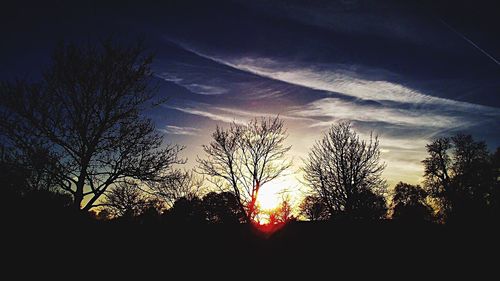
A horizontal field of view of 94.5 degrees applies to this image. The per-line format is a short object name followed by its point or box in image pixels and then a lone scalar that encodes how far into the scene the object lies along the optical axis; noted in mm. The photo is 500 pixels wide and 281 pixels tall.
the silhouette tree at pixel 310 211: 33969
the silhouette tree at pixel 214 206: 31109
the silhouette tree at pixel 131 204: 10539
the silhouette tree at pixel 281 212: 28572
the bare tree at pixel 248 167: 17625
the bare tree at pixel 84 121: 9117
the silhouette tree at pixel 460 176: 23188
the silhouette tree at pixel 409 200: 29156
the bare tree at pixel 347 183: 16984
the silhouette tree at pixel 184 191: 25406
